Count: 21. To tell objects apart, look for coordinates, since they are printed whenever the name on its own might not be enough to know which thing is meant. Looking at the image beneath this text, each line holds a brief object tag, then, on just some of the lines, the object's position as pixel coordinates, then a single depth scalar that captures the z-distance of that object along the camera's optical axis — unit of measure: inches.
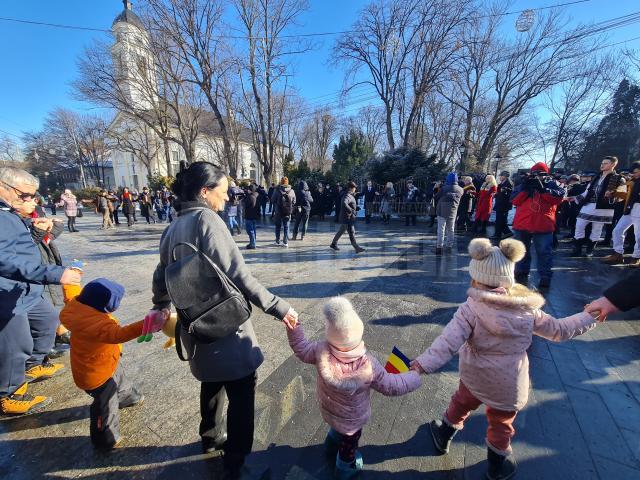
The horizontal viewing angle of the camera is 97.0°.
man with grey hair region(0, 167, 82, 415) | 80.6
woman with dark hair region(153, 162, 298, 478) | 58.9
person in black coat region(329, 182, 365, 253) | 270.1
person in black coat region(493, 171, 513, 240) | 318.0
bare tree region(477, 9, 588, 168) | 749.9
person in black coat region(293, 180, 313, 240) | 335.1
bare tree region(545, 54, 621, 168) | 987.9
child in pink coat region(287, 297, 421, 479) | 58.5
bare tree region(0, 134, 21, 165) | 1278.3
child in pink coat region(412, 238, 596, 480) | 62.4
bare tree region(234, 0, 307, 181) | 617.6
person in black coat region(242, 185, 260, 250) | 299.7
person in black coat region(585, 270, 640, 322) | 63.5
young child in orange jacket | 69.7
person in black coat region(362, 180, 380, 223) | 511.8
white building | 695.7
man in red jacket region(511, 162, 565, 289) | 171.3
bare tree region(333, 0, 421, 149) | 712.5
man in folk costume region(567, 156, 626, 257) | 222.1
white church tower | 674.2
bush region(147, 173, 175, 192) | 905.3
